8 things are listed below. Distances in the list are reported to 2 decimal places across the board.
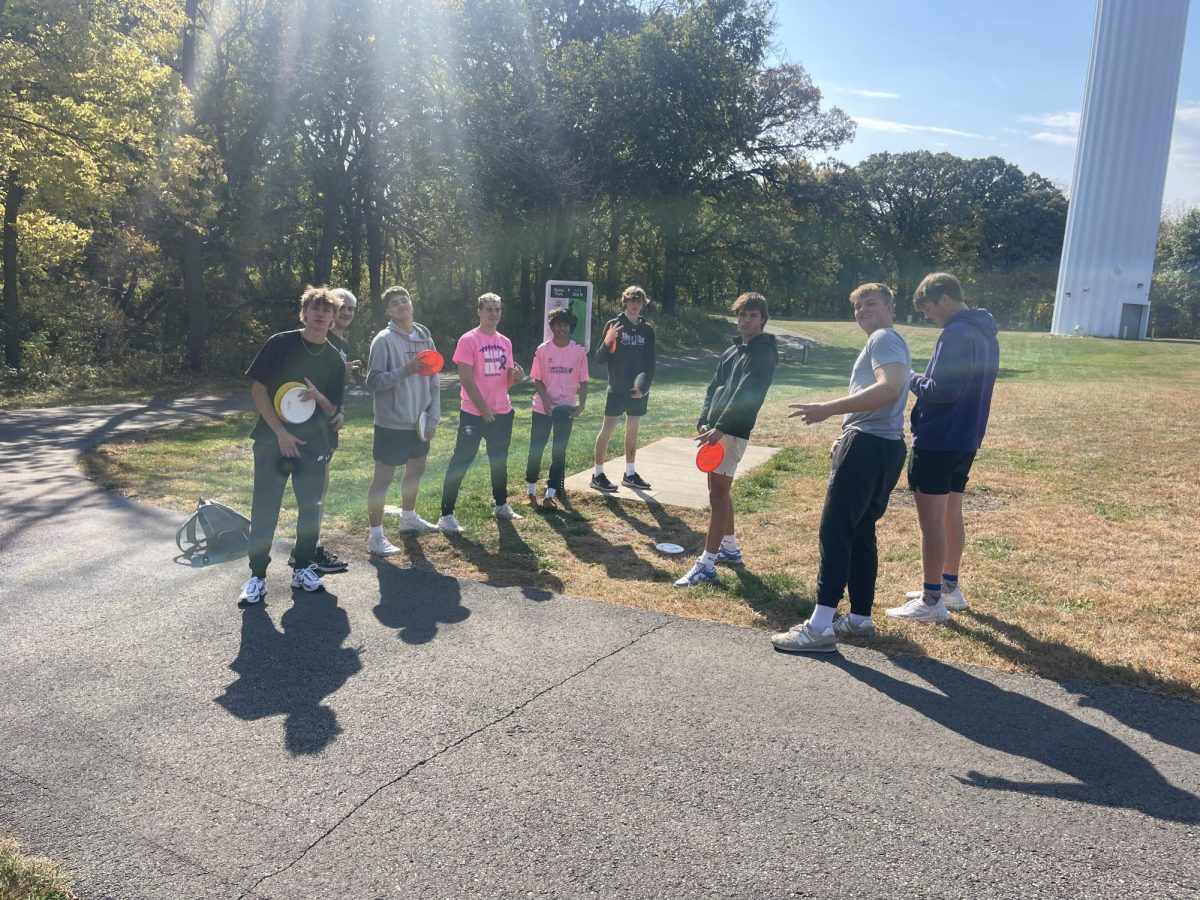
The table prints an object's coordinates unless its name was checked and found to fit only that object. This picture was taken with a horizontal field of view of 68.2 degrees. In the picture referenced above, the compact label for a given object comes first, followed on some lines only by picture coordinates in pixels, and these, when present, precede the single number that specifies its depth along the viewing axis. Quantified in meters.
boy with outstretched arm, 4.56
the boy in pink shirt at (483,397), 7.04
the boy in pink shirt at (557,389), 7.88
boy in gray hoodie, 6.45
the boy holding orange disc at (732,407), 5.58
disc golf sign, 12.38
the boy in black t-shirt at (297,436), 5.26
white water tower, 42.03
